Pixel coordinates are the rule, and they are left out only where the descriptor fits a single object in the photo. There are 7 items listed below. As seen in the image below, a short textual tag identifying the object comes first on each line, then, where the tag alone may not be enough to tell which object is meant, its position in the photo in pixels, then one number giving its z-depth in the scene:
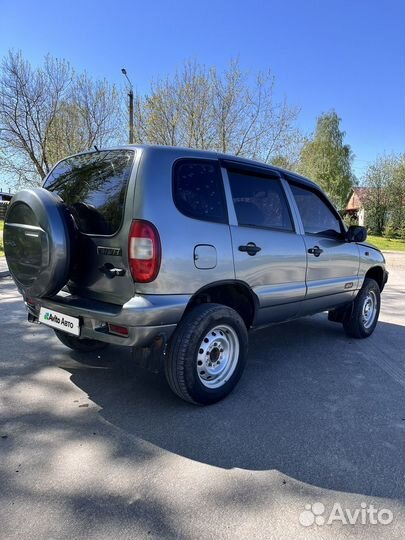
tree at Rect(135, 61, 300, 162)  19.52
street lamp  18.00
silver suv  2.83
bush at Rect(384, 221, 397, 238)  33.00
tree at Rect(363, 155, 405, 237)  33.06
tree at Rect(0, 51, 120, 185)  18.92
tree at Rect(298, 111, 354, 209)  41.03
